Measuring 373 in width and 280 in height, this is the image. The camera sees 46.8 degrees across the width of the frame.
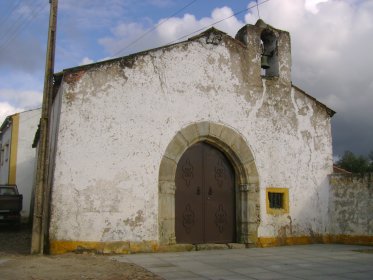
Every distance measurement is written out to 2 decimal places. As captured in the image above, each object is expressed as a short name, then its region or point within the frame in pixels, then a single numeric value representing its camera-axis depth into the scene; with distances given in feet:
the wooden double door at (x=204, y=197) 32.40
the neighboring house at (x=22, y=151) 66.85
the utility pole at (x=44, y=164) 27.25
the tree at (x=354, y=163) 114.11
